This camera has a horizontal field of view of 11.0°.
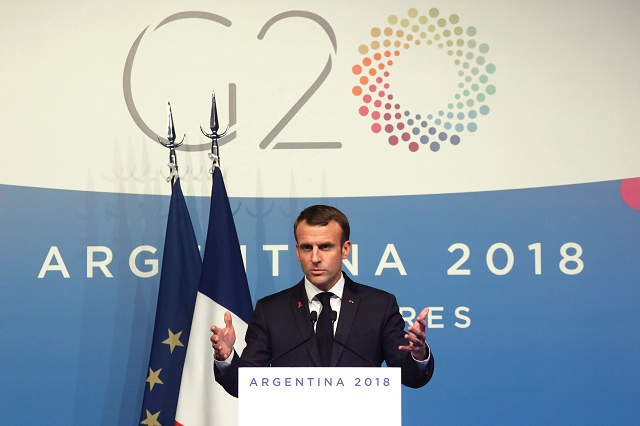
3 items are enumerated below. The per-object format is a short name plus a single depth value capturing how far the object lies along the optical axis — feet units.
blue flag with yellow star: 31.44
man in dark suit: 29.26
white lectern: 27.94
